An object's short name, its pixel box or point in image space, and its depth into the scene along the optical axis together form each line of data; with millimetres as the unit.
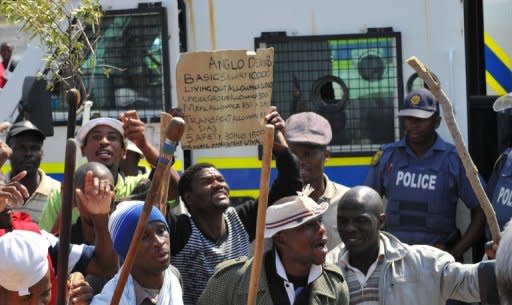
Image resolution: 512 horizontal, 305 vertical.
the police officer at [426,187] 12476
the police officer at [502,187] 11671
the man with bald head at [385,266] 9298
